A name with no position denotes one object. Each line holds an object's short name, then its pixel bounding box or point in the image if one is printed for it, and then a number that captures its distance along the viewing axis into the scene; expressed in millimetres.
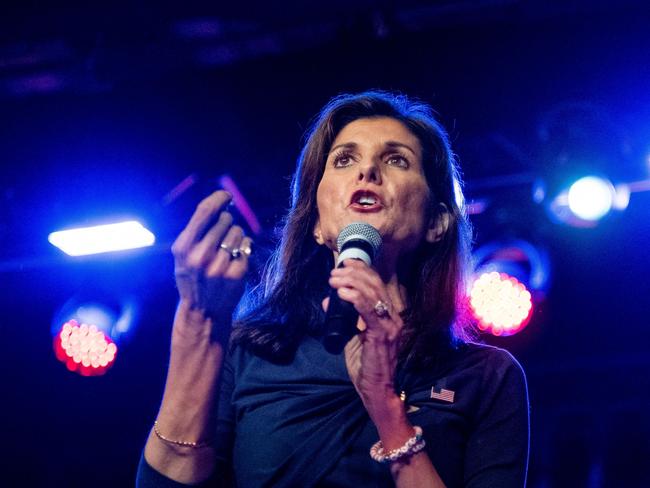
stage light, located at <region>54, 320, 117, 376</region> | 4609
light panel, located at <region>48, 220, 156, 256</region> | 4477
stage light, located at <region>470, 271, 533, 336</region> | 4180
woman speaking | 1595
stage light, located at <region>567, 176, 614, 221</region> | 3941
